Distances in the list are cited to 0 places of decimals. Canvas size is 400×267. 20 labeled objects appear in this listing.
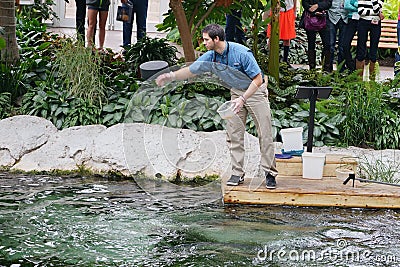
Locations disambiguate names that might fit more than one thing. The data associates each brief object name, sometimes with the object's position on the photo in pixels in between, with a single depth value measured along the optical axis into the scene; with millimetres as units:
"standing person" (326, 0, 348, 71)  13250
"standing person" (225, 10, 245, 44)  13055
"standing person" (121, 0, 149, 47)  13625
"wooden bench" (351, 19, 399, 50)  16797
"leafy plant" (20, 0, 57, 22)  16686
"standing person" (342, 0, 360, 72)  12828
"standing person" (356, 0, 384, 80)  12461
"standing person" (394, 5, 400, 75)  12627
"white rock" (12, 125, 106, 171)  9367
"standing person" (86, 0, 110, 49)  12719
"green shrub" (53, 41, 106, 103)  10750
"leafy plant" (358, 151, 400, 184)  8781
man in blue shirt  7754
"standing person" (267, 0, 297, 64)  14172
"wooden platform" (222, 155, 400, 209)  8070
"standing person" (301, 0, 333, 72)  12914
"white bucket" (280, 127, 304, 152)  9102
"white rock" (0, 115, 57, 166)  9484
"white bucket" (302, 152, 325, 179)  8633
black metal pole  8810
